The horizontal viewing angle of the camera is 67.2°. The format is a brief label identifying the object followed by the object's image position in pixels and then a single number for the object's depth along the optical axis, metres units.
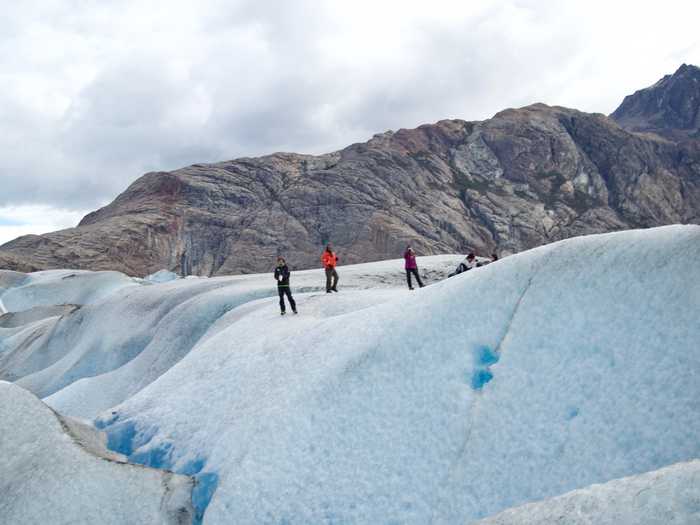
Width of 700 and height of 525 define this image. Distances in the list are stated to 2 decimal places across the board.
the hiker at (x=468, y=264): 19.83
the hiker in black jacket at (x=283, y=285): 15.14
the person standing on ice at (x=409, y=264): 18.92
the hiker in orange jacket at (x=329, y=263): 17.41
